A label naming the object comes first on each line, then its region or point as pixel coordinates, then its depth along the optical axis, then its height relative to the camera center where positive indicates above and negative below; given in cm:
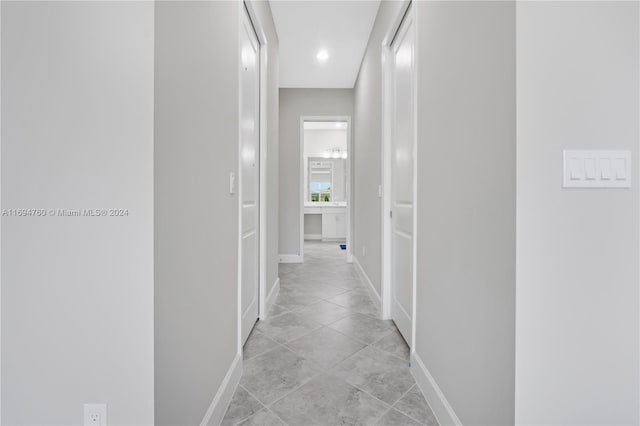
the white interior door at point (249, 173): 201 +23
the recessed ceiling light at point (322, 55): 377 +184
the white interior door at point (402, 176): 203 +22
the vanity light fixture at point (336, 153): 767 +129
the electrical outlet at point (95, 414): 91 -60
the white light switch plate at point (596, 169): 89 +11
